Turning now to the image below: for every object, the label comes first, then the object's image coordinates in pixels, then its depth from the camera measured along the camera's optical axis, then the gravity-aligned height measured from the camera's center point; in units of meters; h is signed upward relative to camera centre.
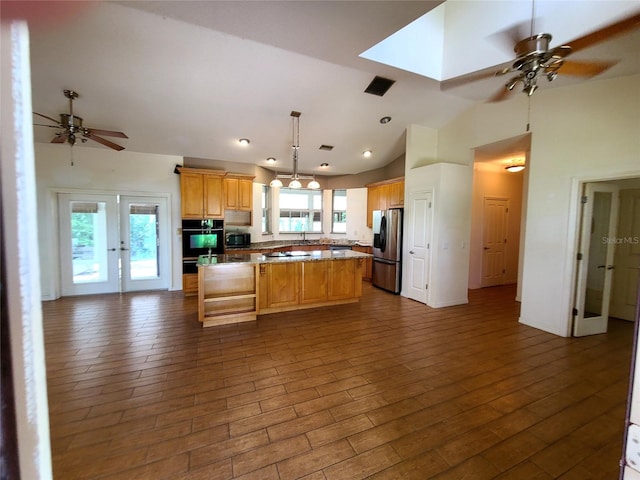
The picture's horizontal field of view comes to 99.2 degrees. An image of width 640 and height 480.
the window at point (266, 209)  7.01 +0.29
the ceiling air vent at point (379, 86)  3.77 +1.96
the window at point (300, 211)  7.44 +0.30
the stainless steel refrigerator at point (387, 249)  5.47 -0.53
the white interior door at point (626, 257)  3.87 -0.43
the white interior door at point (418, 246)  4.86 -0.40
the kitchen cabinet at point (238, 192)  5.80 +0.60
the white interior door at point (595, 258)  3.56 -0.41
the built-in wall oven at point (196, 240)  5.43 -0.43
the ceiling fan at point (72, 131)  3.18 +1.02
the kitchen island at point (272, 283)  3.97 -1.00
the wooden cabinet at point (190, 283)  5.35 -1.26
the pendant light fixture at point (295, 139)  4.17 +1.59
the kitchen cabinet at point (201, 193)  5.42 +0.53
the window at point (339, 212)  7.74 +0.29
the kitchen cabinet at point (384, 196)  5.99 +0.65
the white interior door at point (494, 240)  6.14 -0.33
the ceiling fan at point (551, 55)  2.25 +1.52
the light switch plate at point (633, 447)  0.59 -0.48
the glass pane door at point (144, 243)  5.46 -0.52
